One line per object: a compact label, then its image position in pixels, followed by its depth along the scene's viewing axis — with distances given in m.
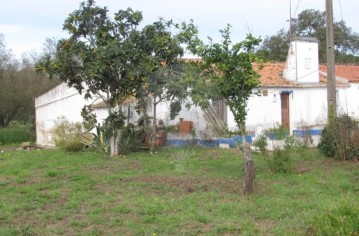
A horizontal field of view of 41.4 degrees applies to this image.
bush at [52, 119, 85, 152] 18.25
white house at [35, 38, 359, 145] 21.43
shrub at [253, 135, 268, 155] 11.04
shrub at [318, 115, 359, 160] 13.15
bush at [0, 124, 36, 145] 30.28
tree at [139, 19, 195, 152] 15.12
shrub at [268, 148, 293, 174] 11.01
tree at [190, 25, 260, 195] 9.22
